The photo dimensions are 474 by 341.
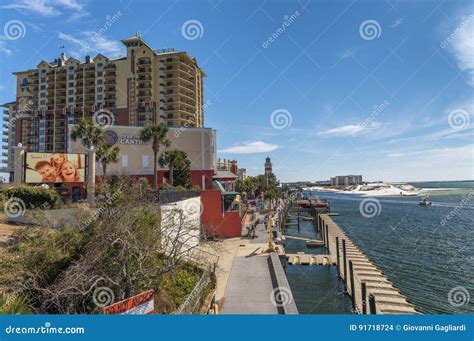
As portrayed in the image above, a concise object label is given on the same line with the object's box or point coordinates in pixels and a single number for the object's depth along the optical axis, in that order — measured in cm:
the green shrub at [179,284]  945
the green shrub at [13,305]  590
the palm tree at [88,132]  2195
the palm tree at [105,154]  2341
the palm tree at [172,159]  2842
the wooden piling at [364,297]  1405
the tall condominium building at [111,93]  6191
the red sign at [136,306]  576
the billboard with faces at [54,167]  2084
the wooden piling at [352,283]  1652
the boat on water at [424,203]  7844
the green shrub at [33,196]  1483
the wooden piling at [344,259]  1992
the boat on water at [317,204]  6231
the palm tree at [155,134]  2772
